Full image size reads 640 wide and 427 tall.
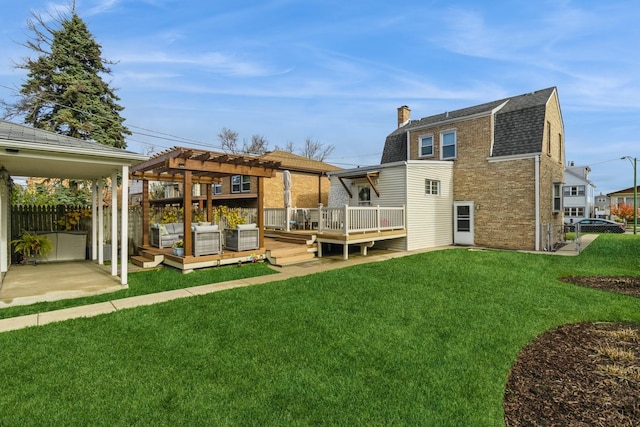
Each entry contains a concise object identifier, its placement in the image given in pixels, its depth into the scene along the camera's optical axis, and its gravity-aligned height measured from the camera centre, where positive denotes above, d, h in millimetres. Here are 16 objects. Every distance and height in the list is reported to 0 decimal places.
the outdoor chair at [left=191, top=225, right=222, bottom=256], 8625 -820
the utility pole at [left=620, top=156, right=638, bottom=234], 26697 +3958
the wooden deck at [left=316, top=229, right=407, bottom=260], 10656 -989
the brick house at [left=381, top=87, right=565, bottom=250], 13125 +1907
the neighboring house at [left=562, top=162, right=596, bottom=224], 37531 +1557
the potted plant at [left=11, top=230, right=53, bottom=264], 9281 -1060
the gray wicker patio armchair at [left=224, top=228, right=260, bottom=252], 9484 -880
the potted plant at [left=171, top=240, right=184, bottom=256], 8914 -1080
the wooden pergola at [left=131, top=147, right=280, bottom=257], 8445 +1259
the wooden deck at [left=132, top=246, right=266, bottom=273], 8422 -1381
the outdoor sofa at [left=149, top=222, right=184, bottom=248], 10289 -803
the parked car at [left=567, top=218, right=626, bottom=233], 26348 -1416
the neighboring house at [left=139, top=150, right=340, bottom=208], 17891 +1400
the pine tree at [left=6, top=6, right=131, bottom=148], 16844 +6724
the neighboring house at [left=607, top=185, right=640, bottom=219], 50494 +2256
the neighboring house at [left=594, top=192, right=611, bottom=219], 53775 +1013
